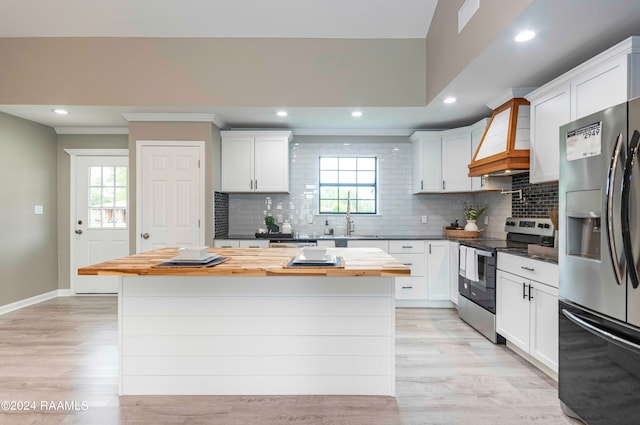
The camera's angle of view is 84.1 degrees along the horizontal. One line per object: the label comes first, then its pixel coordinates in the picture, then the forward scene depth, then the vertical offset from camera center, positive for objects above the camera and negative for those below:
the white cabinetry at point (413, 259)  4.50 -0.60
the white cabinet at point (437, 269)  4.48 -0.72
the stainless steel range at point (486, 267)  3.34 -0.56
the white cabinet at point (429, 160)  4.80 +0.71
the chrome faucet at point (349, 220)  5.08 -0.13
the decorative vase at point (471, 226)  4.59 -0.18
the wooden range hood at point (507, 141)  3.29 +0.70
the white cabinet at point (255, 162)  4.77 +0.67
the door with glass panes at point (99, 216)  5.20 -0.08
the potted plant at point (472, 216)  4.61 -0.05
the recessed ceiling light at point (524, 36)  2.34 +1.19
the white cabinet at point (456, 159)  4.60 +0.70
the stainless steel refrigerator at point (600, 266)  1.66 -0.28
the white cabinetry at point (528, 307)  2.54 -0.76
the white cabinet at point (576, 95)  2.19 +0.85
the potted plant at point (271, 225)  4.93 -0.19
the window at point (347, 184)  5.27 +0.41
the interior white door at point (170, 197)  4.41 +0.18
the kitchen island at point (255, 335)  2.31 -0.80
